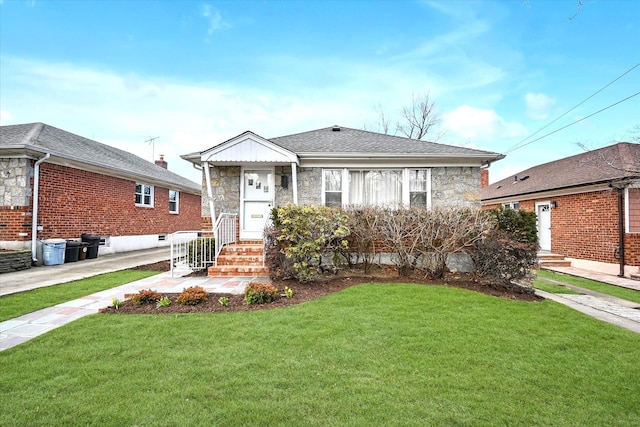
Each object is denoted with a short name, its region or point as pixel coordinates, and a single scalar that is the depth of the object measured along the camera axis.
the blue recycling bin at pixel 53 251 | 9.86
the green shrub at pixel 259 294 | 5.29
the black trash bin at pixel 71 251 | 10.55
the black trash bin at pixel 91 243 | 11.54
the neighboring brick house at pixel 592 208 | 10.20
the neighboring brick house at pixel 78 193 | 9.51
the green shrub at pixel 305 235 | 6.53
